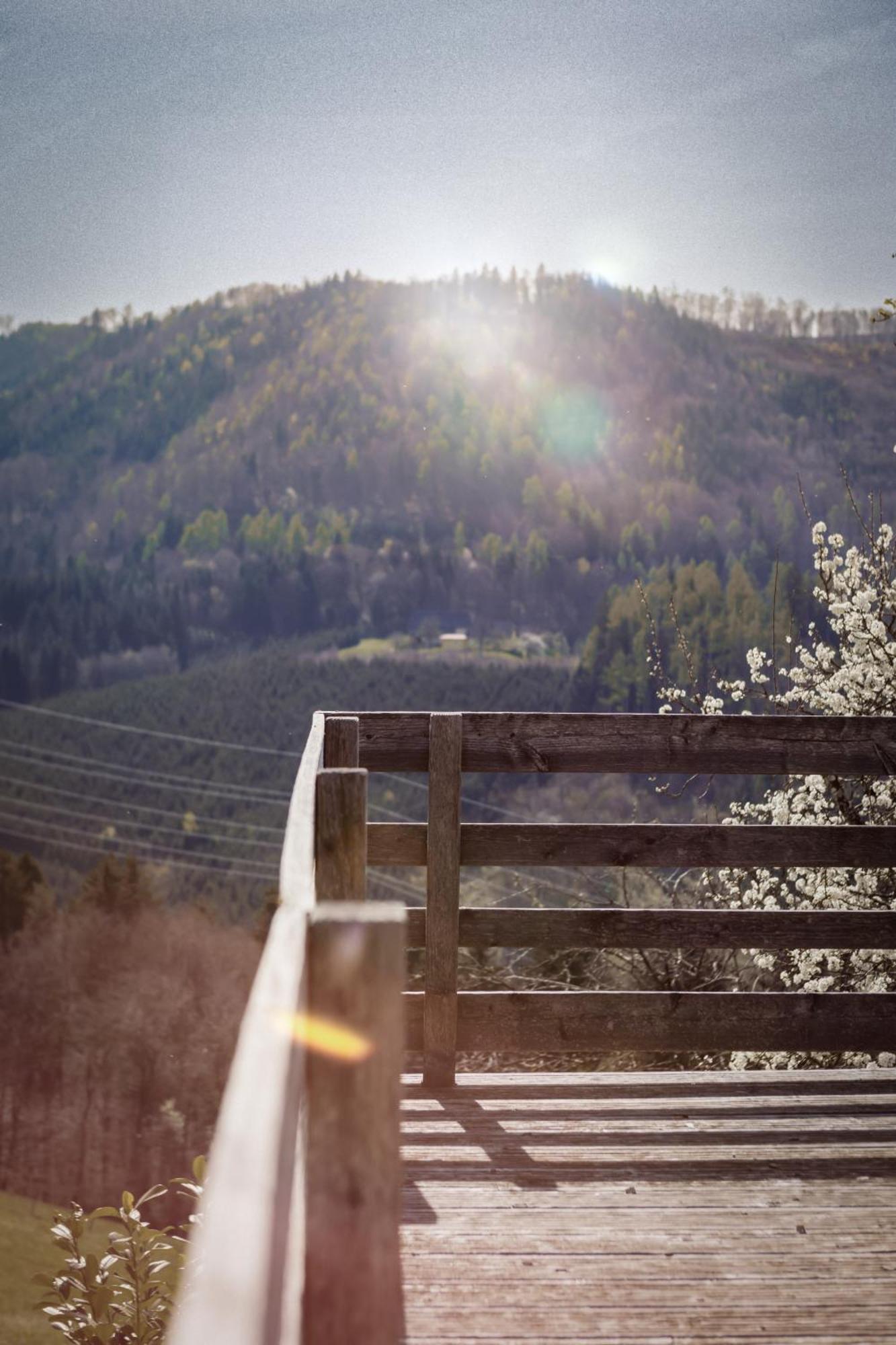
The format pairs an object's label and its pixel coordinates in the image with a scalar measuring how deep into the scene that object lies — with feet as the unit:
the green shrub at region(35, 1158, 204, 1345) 15.47
